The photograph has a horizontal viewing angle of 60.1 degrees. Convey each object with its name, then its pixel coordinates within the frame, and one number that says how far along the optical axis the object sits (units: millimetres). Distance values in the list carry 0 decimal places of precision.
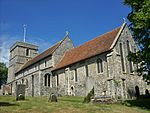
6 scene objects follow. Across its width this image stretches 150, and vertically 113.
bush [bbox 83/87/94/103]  12732
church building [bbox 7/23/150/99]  17051
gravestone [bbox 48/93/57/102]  11873
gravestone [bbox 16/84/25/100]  12236
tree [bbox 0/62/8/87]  44347
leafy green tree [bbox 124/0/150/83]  10579
